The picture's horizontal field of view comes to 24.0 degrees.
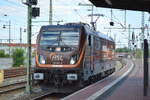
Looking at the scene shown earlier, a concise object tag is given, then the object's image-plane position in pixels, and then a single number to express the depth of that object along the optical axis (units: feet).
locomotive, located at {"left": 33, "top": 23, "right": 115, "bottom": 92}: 54.34
